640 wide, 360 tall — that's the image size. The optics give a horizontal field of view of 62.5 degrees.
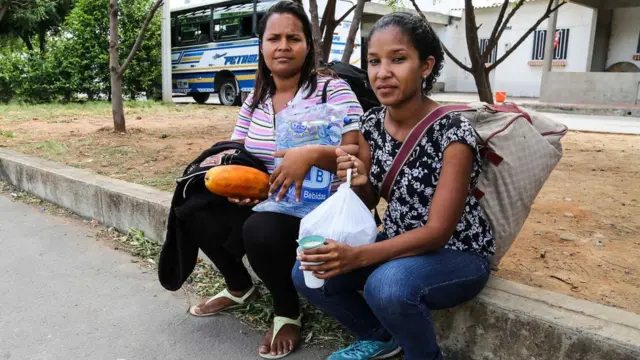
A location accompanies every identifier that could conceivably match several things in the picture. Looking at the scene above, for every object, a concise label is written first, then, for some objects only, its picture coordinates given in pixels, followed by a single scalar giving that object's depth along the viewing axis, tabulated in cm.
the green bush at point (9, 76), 1388
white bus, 1329
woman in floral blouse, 172
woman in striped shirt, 208
